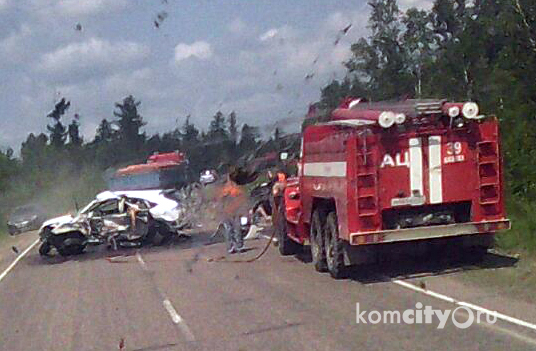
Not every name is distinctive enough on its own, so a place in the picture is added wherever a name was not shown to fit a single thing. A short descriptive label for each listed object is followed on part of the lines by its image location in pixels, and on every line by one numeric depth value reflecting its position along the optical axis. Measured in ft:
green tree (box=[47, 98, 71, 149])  284.00
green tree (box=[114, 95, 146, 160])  192.85
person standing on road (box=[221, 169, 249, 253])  73.97
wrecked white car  85.61
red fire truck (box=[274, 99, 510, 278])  48.83
